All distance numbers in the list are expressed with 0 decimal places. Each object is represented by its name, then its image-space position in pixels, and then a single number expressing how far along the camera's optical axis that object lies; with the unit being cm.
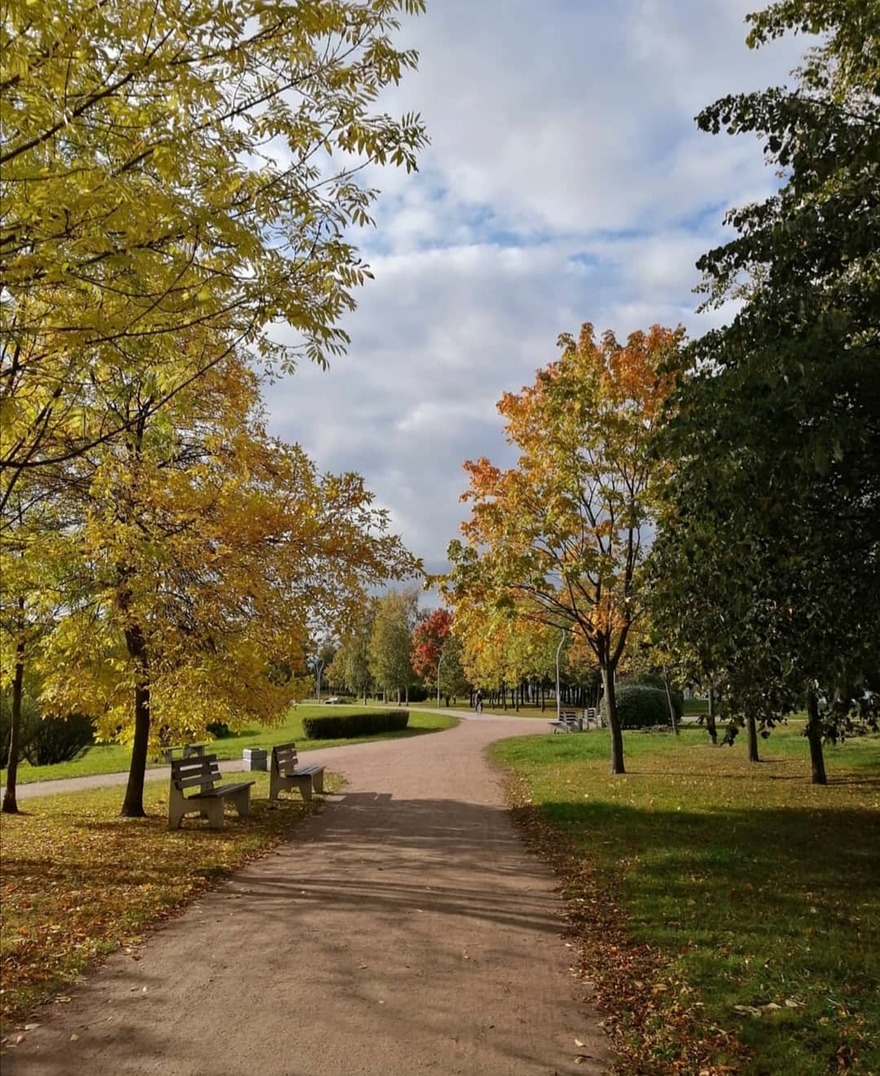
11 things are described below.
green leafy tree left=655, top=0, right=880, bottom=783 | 523
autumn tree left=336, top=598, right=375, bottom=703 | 6562
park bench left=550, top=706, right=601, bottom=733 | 3266
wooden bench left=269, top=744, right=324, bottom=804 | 1214
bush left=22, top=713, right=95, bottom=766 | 2406
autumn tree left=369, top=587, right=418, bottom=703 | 5881
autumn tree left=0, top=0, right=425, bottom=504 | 379
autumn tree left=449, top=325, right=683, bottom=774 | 1473
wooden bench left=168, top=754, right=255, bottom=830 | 976
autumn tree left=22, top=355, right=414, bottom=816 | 851
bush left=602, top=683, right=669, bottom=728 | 3462
